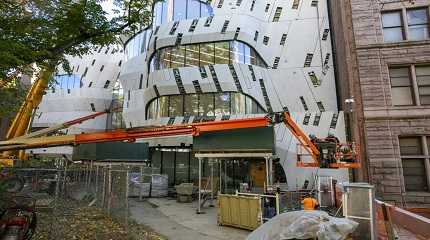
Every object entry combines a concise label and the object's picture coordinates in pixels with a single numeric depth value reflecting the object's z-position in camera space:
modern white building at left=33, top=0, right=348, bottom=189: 24.81
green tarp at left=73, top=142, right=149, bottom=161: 23.22
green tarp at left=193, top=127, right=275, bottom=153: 15.47
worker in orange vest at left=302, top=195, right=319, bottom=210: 10.07
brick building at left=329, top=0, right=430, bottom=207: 16.05
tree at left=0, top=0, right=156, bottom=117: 9.59
